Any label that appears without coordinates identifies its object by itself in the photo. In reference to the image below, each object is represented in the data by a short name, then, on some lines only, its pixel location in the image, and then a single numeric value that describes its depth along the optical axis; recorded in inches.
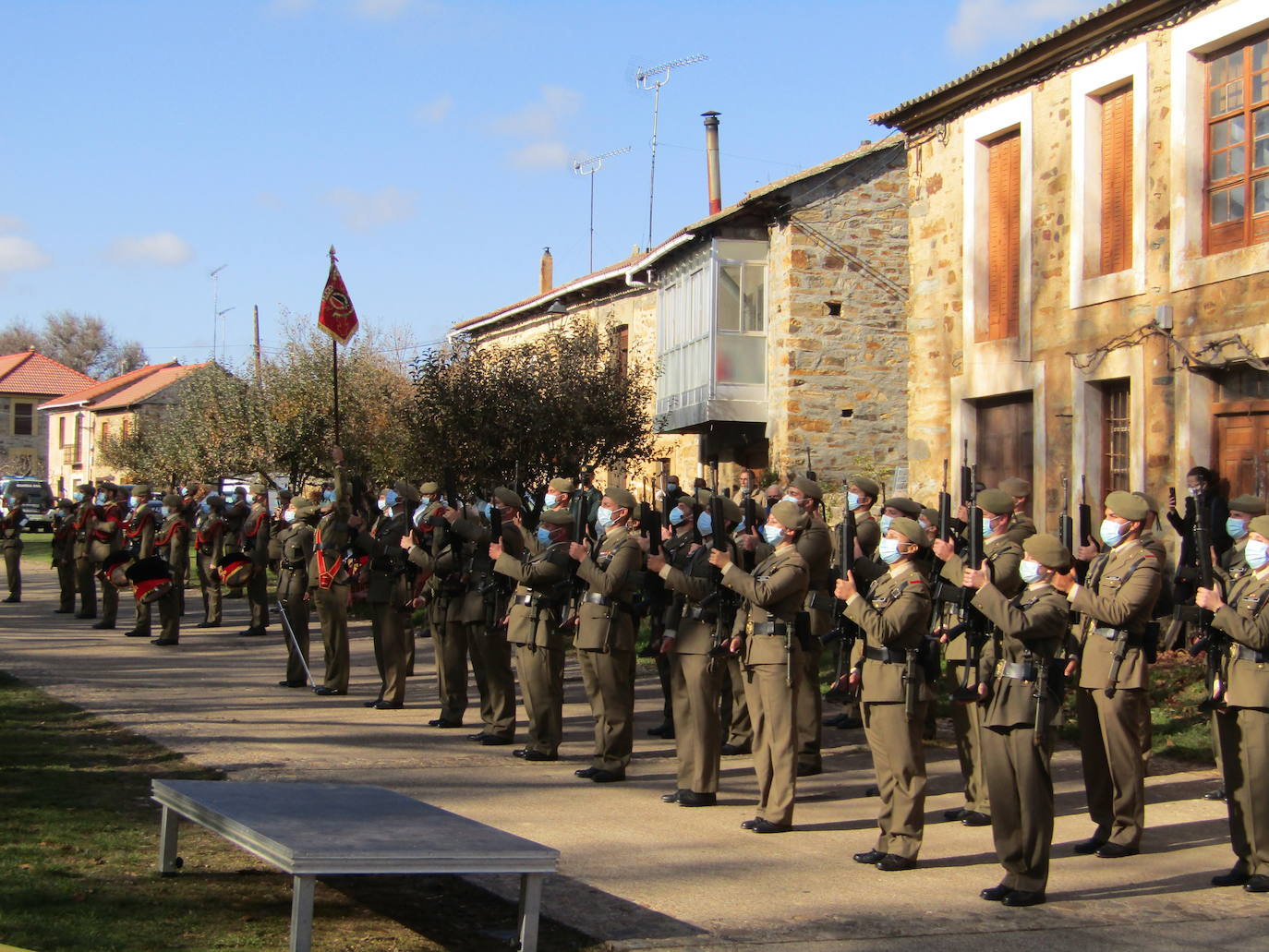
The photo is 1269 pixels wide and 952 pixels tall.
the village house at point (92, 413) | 2496.3
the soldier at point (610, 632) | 380.2
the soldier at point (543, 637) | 402.9
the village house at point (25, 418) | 2896.2
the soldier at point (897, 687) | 283.6
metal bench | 205.0
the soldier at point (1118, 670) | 294.7
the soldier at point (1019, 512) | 338.5
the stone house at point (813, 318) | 928.9
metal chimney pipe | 1250.0
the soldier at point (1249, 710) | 270.1
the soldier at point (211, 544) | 776.9
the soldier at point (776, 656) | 316.8
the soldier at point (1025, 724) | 258.1
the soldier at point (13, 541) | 933.8
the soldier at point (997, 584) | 323.9
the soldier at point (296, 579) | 555.5
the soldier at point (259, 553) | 715.4
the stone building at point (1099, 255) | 547.2
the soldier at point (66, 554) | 842.2
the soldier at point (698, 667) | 347.9
